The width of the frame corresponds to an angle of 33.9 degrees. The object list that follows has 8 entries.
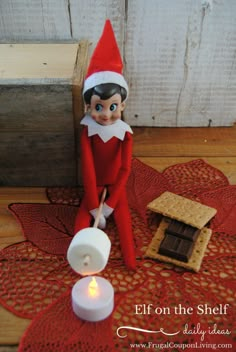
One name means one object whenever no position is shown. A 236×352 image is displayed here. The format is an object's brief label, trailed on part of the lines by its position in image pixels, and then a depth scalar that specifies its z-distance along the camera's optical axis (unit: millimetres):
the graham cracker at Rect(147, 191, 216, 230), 657
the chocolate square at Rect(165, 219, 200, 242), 638
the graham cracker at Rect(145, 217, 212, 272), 624
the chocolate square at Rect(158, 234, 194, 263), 622
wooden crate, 687
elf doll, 623
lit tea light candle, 533
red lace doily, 526
